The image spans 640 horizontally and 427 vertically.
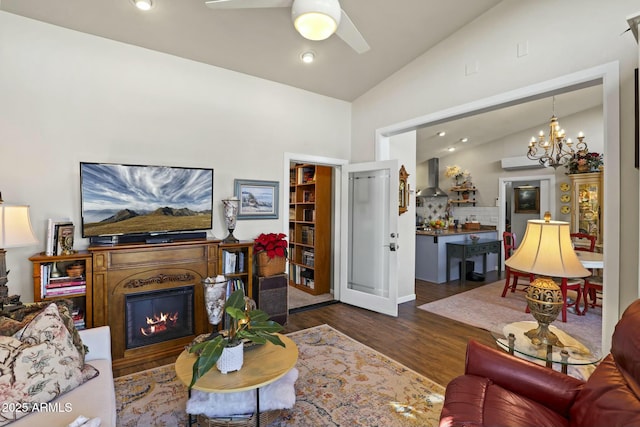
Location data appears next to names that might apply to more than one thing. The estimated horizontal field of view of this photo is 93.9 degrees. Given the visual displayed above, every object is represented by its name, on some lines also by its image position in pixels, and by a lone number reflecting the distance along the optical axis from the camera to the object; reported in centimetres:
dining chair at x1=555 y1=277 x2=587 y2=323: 376
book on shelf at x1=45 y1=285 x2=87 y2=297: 243
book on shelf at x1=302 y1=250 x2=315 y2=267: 496
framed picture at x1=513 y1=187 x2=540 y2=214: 706
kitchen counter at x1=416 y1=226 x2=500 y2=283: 561
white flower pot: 166
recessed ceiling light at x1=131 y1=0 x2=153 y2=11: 244
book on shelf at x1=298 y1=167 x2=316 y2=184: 509
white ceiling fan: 182
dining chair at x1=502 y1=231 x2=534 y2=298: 460
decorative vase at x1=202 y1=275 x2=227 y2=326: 211
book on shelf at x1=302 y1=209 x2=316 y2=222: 488
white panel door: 391
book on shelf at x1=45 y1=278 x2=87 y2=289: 244
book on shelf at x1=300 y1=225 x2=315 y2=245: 494
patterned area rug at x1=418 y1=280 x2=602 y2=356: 356
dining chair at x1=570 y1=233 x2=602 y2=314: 387
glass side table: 169
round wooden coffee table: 156
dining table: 346
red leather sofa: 116
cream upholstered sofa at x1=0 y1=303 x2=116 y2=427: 131
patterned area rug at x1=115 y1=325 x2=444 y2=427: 197
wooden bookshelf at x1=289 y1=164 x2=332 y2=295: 480
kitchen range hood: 770
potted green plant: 153
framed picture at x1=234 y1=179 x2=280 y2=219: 366
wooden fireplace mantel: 256
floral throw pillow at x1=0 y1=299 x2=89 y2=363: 154
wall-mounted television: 267
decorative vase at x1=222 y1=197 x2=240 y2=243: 335
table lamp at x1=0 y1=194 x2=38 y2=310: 189
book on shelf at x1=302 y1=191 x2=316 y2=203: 498
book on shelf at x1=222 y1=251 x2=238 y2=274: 328
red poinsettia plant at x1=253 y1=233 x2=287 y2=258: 346
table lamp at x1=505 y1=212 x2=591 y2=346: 178
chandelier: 456
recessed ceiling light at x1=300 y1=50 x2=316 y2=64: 336
